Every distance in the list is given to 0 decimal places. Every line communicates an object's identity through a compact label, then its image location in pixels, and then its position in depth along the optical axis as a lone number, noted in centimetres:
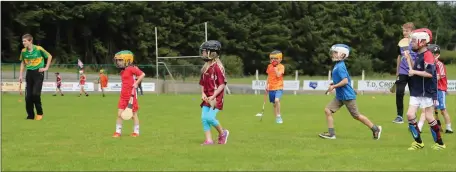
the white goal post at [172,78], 4410
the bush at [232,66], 6394
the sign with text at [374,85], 4266
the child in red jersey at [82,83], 3801
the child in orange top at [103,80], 3884
